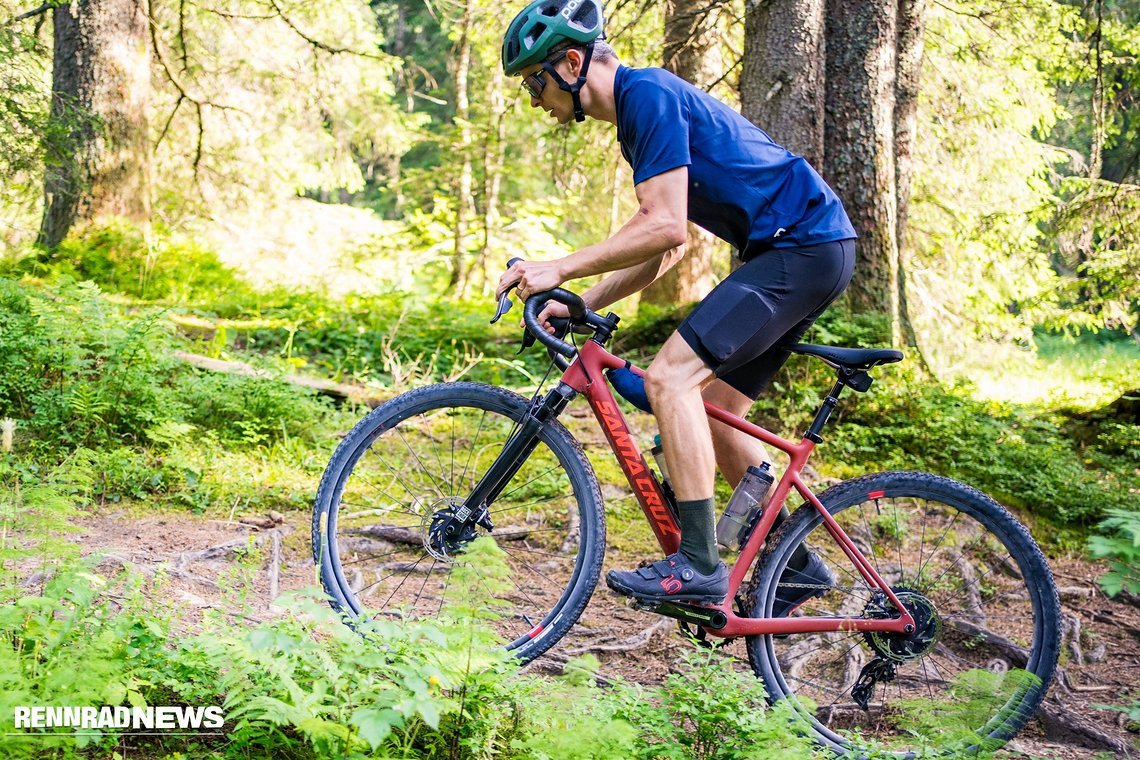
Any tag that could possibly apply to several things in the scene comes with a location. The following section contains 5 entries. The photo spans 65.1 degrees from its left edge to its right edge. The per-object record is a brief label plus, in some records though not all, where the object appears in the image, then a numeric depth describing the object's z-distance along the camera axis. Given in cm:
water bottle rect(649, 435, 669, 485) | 337
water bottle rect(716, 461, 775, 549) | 333
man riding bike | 307
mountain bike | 321
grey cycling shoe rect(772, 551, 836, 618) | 337
